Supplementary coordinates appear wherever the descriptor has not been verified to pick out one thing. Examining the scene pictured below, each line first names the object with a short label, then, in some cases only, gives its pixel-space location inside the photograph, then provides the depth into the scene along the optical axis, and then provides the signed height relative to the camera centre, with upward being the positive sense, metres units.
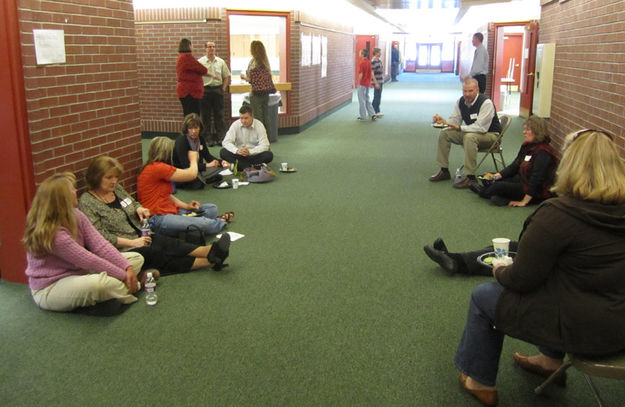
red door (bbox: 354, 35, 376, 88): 24.23 +1.16
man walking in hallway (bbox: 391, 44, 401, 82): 30.06 +0.44
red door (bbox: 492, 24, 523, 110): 21.62 +0.53
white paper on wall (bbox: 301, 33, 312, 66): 11.81 +0.44
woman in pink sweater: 3.44 -1.13
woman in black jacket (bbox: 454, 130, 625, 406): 2.25 -0.74
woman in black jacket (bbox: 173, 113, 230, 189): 6.52 -0.97
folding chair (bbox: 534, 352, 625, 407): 2.27 -1.13
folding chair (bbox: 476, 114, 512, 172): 7.36 -0.87
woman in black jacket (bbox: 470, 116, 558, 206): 6.10 -1.07
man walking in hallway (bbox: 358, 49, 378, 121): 13.72 -0.33
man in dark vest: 7.28 -0.74
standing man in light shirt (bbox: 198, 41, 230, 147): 10.10 -0.39
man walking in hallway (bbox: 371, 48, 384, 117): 14.46 -0.08
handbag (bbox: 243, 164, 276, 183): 7.41 -1.29
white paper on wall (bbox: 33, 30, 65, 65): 3.92 +0.16
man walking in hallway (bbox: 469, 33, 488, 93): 12.27 +0.20
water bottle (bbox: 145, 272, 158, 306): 3.82 -1.42
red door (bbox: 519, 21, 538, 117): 12.56 +0.13
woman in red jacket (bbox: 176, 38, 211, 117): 9.39 -0.12
